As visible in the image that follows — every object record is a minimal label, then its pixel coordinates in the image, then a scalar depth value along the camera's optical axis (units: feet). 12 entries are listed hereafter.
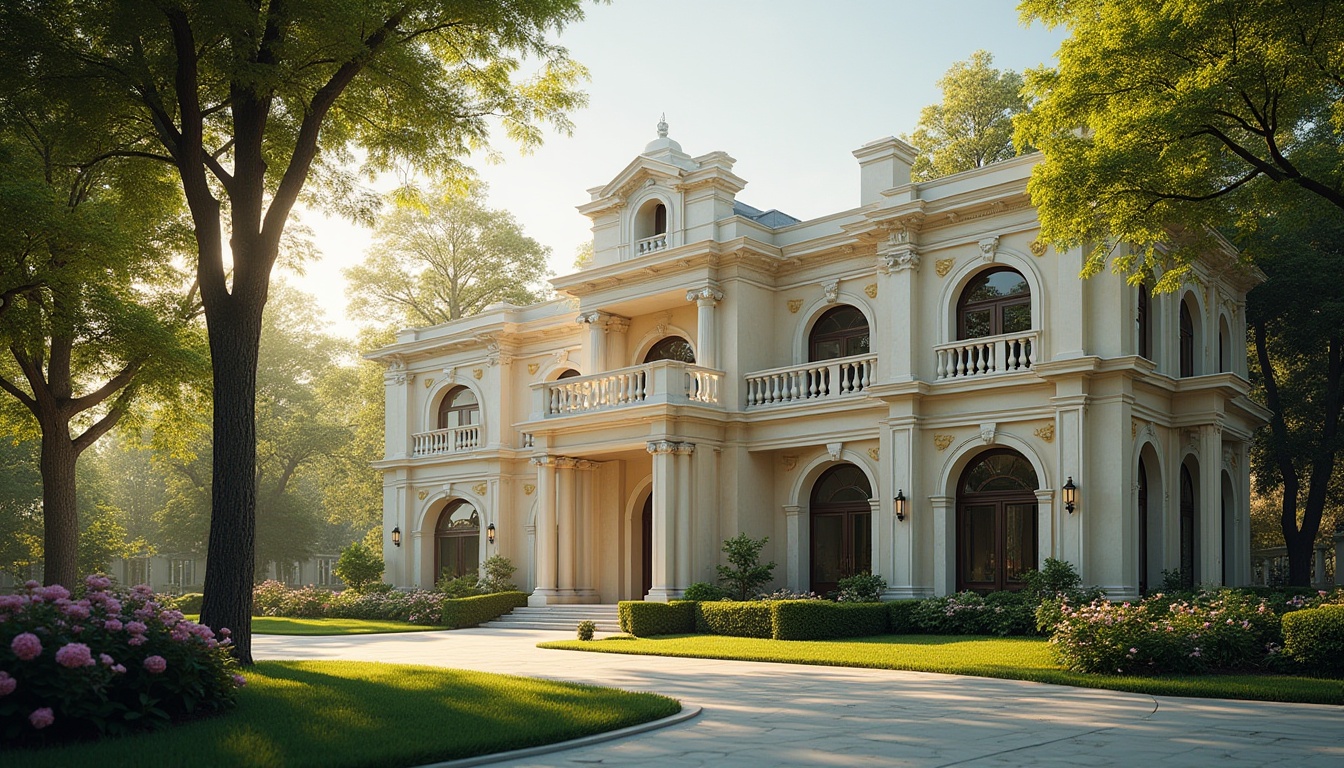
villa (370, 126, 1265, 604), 65.82
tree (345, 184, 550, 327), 142.31
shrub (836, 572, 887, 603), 70.28
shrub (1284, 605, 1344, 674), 41.22
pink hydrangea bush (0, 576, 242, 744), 25.03
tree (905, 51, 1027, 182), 110.63
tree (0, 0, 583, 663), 40.93
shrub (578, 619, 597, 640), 67.15
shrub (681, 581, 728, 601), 72.74
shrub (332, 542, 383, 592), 102.27
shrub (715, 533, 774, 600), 73.41
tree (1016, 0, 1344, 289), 44.32
